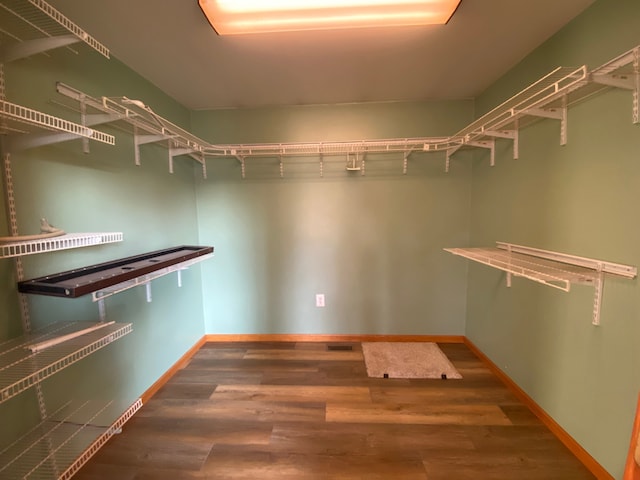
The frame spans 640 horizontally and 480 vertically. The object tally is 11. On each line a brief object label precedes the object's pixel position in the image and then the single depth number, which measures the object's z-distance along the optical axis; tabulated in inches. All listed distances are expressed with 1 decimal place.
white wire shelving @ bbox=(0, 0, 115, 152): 40.4
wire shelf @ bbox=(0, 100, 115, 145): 33.6
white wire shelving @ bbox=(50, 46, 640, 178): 44.4
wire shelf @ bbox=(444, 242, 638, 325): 48.8
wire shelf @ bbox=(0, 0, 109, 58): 41.3
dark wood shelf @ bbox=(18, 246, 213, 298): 41.1
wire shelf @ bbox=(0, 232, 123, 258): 34.4
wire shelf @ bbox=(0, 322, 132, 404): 35.9
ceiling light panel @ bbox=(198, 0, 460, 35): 48.6
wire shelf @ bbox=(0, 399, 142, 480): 41.8
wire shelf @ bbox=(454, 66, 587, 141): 44.8
